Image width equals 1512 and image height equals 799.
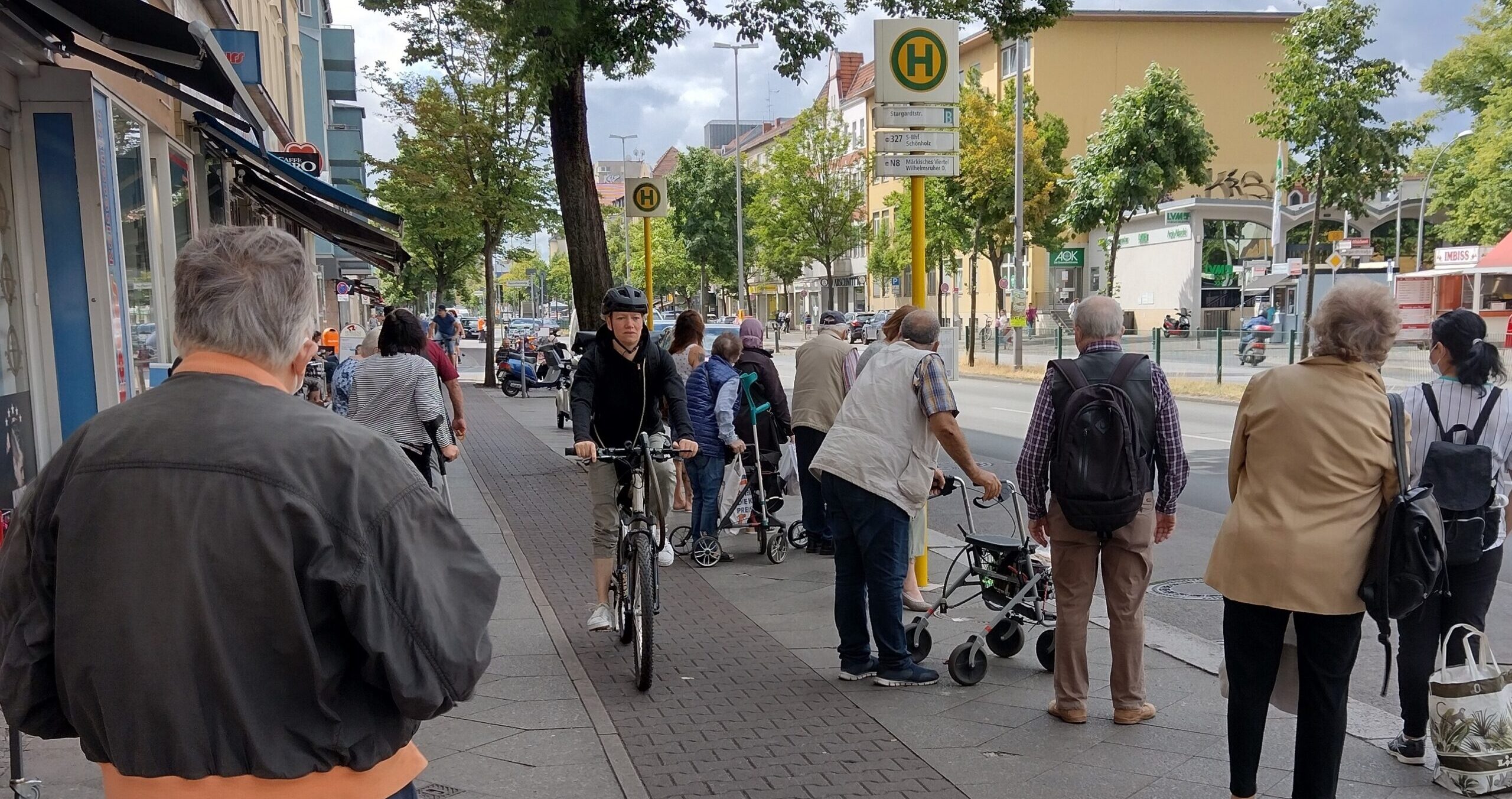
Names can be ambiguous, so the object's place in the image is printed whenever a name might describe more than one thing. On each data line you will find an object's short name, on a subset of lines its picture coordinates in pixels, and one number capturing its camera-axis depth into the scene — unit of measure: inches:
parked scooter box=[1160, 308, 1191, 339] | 1753.2
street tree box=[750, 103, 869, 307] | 2075.5
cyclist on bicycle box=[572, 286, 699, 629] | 238.8
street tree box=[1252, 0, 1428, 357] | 850.8
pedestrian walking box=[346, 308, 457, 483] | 293.3
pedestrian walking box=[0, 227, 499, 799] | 72.7
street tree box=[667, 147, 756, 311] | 2709.2
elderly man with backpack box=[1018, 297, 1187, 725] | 180.9
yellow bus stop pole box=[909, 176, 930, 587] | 281.7
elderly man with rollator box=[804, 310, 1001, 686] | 208.7
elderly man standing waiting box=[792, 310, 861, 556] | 331.3
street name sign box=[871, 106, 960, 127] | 285.6
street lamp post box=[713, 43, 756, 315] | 2067.4
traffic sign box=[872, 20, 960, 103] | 279.1
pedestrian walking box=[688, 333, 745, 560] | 341.4
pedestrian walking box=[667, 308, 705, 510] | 390.3
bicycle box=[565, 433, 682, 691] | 215.5
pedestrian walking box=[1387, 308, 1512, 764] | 167.5
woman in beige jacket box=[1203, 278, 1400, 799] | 143.7
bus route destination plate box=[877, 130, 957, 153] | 286.0
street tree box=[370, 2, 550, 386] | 1138.7
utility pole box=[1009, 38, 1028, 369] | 1205.1
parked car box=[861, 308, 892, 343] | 1357.0
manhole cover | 300.5
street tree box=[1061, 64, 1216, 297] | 1143.6
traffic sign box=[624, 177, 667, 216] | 528.4
